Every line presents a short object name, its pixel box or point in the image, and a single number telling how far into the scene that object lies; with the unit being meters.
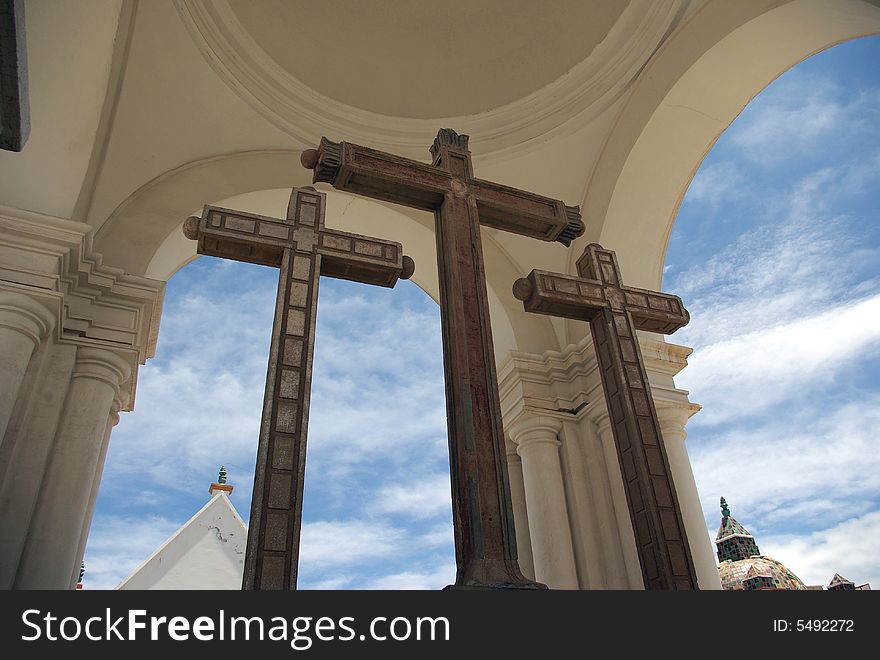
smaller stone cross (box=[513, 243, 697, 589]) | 2.51
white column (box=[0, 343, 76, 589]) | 3.89
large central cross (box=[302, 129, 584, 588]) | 2.22
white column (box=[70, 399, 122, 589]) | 4.67
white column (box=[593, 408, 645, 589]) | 5.10
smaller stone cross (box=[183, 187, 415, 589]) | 2.11
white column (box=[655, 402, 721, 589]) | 5.05
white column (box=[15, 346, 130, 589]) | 3.99
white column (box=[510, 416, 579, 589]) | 5.32
